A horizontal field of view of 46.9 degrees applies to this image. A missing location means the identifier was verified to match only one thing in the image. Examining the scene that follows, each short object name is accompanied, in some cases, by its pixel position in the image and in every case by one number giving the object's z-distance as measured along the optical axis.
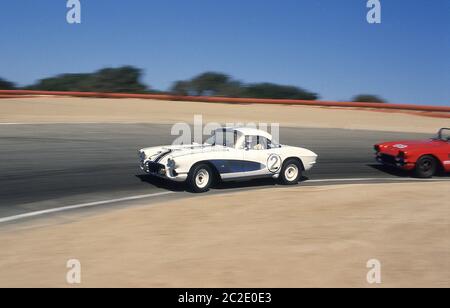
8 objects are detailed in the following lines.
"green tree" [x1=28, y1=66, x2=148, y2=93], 41.90
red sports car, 12.09
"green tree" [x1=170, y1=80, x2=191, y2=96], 39.57
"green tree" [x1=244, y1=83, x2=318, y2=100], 44.36
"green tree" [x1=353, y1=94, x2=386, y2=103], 41.03
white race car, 9.66
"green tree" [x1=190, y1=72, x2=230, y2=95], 40.69
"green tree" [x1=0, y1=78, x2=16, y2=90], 41.75
